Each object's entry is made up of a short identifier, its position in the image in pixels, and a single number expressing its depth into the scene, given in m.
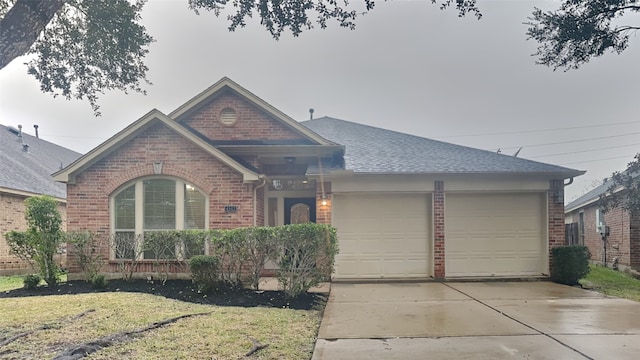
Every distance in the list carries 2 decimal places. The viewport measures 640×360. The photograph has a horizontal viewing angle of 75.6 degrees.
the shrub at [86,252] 9.85
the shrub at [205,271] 8.48
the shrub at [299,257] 8.14
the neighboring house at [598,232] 14.07
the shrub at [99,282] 9.21
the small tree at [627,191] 10.54
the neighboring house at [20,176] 13.19
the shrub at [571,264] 10.32
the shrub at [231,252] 8.55
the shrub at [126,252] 9.95
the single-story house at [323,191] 10.55
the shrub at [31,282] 9.18
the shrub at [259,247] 8.34
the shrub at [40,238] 9.44
